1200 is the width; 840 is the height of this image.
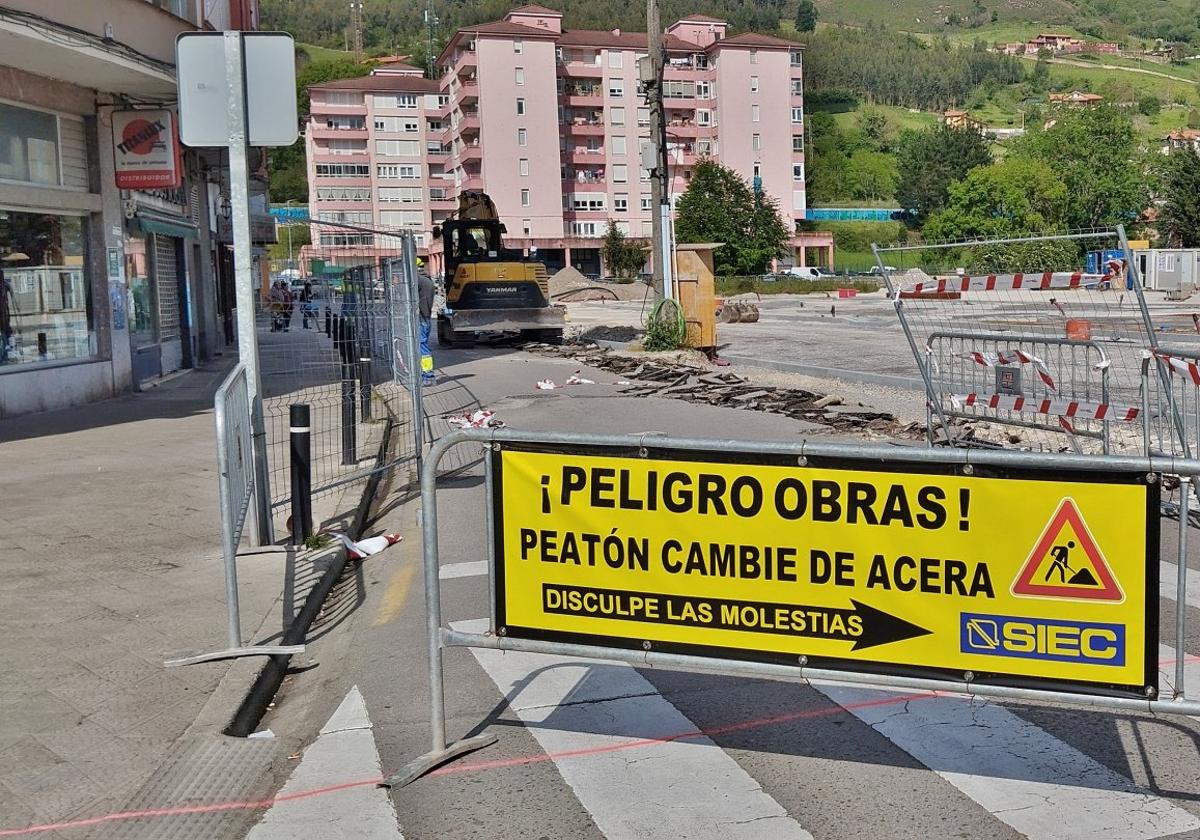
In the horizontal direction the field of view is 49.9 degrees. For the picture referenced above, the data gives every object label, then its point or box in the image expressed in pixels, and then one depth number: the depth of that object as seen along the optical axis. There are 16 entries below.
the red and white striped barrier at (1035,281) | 10.12
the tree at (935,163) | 128.88
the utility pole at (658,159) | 25.61
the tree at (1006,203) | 104.31
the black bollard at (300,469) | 8.60
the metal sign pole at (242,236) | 8.01
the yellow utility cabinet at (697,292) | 24.30
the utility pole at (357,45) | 195.40
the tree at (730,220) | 86.81
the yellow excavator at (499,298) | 30.25
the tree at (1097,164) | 106.94
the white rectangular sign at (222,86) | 8.00
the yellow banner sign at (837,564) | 4.01
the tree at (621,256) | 98.25
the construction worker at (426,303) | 18.51
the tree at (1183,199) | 78.50
